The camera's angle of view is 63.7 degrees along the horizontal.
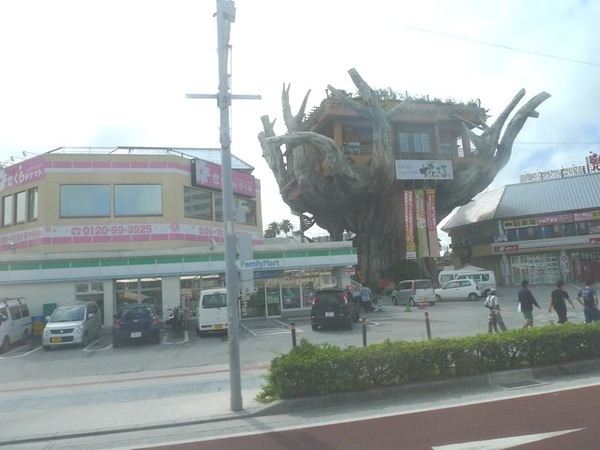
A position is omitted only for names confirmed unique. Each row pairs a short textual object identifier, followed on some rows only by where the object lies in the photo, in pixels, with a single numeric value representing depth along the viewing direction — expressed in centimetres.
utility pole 841
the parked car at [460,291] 3319
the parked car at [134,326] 1803
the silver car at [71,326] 1764
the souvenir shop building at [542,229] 4753
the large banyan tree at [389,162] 4134
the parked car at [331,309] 1947
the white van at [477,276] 3472
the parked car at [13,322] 1817
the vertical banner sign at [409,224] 4162
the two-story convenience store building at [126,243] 2297
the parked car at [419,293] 3076
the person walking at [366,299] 2680
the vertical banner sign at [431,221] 4281
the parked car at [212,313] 1941
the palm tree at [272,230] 7784
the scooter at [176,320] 2136
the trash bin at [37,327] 2114
